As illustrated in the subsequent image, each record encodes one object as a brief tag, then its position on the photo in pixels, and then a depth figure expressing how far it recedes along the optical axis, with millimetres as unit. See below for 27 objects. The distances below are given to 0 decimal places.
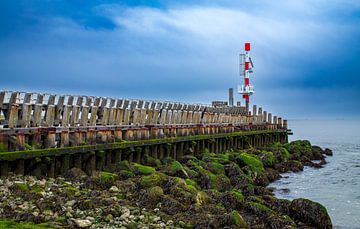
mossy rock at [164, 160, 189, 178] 16391
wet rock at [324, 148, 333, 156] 41881
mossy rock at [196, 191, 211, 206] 12359
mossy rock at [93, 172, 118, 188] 13234
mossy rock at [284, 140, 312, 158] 34409
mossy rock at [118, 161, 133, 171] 16034
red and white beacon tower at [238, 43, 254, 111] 53656
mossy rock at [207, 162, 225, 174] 19594
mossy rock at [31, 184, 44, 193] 10820
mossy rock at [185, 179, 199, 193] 13430
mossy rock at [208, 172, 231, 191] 16825
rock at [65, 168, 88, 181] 13805
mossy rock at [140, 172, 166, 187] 13195
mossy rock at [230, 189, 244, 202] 13630
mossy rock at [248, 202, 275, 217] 12722
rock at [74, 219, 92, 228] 8844
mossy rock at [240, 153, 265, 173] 22867
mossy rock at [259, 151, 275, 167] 26806
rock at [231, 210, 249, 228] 10805
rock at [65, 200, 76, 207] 10047
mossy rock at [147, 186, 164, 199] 11758
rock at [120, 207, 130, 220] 9734
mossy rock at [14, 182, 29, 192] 10764
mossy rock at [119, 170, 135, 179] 14844
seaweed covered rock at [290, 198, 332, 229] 13359
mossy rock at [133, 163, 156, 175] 15719
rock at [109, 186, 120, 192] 12465
